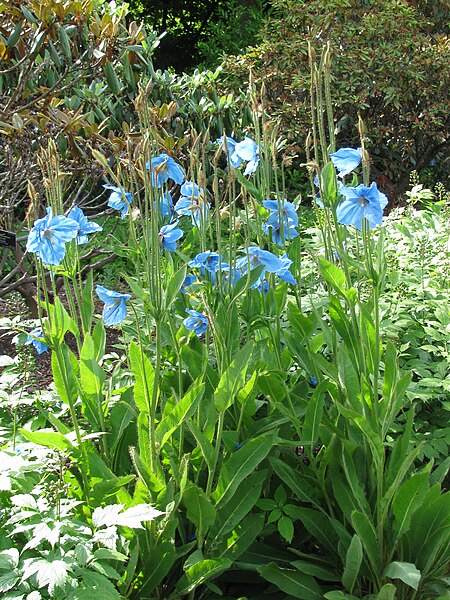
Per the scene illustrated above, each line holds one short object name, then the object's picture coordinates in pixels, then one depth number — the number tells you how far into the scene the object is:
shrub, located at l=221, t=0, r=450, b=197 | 7.14
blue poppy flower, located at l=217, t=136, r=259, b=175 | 2.31
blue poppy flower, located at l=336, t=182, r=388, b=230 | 1.85
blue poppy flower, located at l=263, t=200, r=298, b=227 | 2.28
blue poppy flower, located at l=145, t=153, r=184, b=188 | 2.19
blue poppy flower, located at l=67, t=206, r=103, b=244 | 2.24
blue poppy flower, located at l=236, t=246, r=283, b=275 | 2.15
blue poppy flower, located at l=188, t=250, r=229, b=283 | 2.16
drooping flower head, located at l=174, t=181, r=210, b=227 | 2.18
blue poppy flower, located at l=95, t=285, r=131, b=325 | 2.17
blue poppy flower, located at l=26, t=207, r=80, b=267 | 1.90
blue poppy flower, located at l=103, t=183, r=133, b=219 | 2.29
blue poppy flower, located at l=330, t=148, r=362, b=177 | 1.92
